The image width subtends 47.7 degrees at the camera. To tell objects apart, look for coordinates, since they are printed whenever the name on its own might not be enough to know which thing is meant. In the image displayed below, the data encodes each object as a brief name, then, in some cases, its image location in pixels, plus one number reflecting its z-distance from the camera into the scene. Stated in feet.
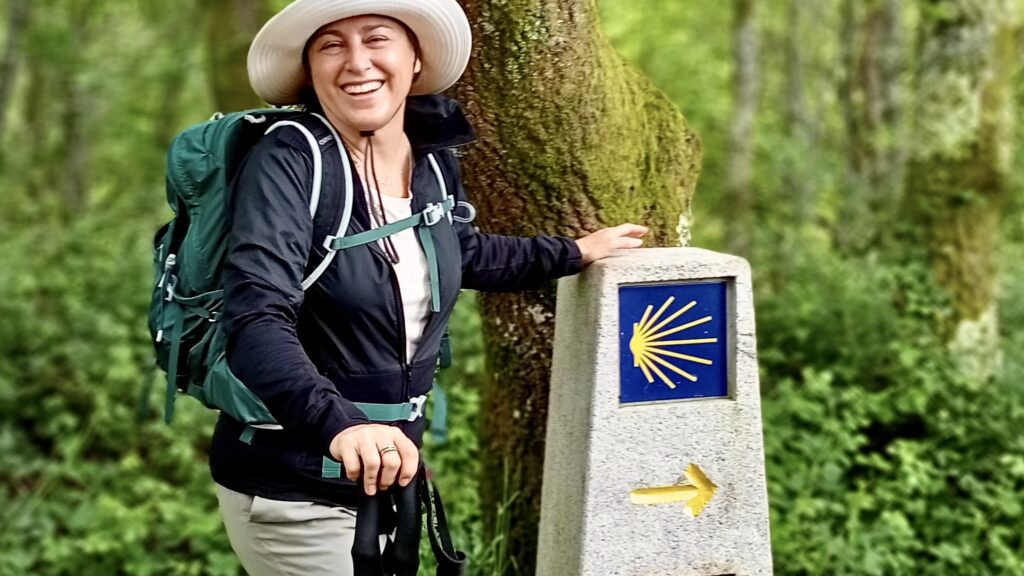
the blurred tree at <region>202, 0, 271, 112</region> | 22.59
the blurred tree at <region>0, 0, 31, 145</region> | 37.99
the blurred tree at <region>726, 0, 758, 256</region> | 33.94
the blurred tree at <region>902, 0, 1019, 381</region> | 23.39
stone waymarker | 9.66
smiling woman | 8.07
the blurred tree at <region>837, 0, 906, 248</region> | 40.63
